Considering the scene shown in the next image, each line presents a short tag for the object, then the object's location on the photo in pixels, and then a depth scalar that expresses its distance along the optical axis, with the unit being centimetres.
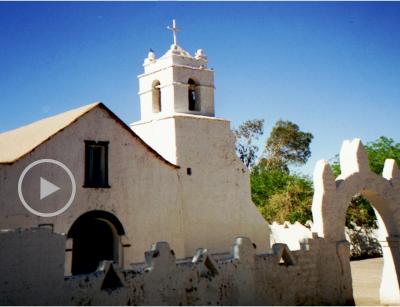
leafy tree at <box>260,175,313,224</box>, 2799
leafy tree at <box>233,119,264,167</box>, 4081
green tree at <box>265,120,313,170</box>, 4306
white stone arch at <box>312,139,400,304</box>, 1267
